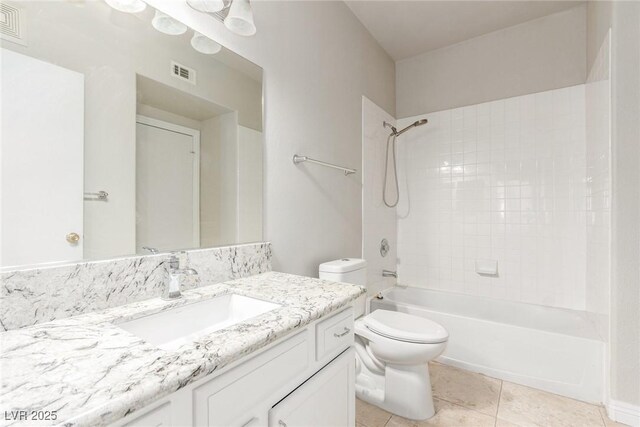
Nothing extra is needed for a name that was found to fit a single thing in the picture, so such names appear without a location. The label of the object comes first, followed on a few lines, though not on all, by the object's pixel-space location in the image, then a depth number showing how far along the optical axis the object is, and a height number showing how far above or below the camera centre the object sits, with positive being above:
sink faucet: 0.99 -0.22
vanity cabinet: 0.57 -0.43
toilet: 1.50 -0.75
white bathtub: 1.70 -0.82
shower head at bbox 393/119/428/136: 2.69 +0.83
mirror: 0.77 +0.26
